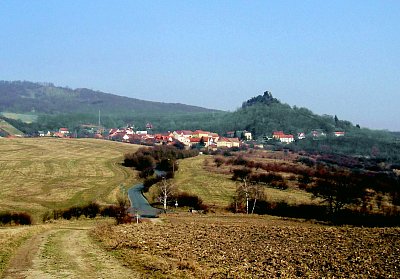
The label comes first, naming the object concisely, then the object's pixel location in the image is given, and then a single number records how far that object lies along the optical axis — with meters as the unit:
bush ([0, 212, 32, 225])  46.92
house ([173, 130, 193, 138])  179.73
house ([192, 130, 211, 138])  182.04
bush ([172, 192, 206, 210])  58.89
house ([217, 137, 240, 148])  161.70
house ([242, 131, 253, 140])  193.20
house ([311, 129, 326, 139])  187.15
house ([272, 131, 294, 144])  185.50
